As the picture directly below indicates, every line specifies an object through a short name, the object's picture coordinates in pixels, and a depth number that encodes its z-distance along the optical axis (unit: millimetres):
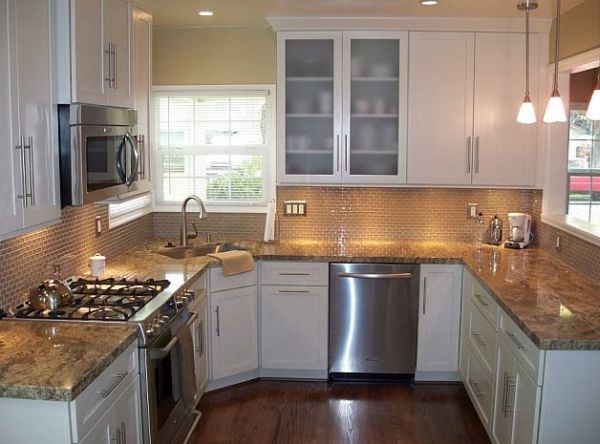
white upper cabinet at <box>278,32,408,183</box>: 4336
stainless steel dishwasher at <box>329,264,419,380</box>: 4168
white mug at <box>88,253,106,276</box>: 3473
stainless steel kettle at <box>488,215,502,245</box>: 4555
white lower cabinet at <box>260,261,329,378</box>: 4215
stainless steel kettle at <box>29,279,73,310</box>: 2818
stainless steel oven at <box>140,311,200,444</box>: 2764
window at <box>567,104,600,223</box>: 5828
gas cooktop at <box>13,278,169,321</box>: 2719
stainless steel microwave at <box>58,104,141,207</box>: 2730
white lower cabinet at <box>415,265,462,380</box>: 4172
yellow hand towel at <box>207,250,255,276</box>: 3939
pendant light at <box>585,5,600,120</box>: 2586
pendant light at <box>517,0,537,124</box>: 3260
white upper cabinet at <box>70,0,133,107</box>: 2719
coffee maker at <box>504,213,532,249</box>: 4457
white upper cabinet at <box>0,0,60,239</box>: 2297
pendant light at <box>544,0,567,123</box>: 2988
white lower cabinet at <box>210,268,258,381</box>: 4008
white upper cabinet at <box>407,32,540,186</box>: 4273
